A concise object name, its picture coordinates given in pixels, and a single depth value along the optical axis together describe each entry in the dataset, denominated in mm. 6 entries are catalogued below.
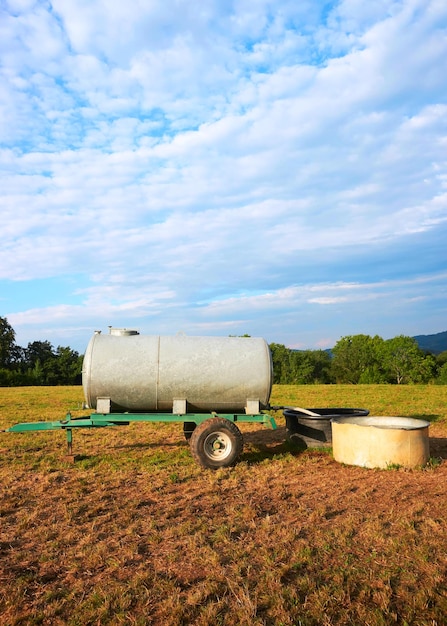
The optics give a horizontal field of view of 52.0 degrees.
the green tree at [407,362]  75438
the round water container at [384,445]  8594
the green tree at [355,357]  82750
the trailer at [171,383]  9500
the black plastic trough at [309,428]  10664
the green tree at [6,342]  67438
